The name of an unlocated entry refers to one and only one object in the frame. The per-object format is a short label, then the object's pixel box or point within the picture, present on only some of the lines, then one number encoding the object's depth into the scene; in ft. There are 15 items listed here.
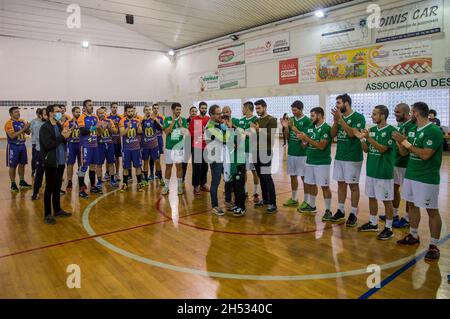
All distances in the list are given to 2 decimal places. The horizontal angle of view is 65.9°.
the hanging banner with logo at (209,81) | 76.13
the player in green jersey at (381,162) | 15.35
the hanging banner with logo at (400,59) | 43.83
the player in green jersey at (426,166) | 13.04
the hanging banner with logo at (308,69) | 56.68
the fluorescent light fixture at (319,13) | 53.11
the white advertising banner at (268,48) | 60.62
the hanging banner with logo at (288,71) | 59.53
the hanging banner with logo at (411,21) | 42.22
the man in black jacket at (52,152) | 17.99
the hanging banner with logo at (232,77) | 69.77
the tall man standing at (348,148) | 17.00
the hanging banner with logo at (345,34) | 49.24
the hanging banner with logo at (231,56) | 69.00
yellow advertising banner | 50.16
